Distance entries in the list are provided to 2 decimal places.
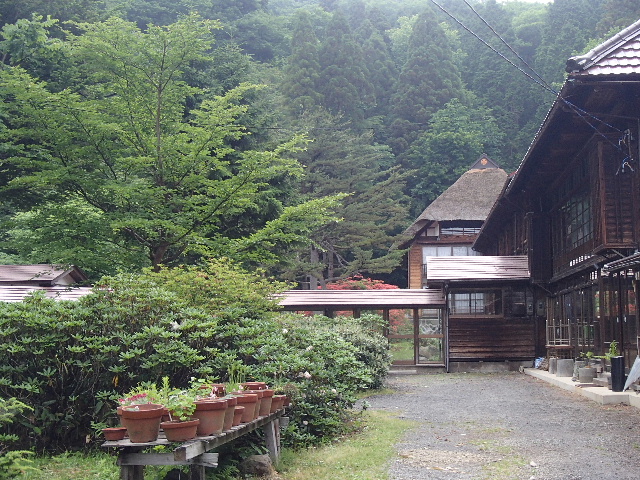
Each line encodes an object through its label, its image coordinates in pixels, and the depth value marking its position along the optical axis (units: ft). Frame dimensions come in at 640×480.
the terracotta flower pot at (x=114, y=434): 14.70
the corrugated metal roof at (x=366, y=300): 67.67
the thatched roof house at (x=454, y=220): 117.29
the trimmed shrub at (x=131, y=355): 21.06
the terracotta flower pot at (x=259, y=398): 18.58
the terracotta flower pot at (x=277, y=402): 20.73
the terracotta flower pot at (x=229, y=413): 16.43
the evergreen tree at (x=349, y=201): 110.63
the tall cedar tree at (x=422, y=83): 144.97
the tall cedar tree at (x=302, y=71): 127.03
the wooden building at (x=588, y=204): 35.70
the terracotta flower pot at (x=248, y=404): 17.84
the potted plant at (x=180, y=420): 14.40
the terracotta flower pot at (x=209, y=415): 15.31
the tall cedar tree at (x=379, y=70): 149.69
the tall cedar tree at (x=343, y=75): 135.13
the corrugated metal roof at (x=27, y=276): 63.21
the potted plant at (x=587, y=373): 44.01
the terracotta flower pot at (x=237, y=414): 17.24
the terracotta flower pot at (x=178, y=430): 14.34
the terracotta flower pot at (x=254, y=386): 20.18
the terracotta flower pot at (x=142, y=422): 14.15
